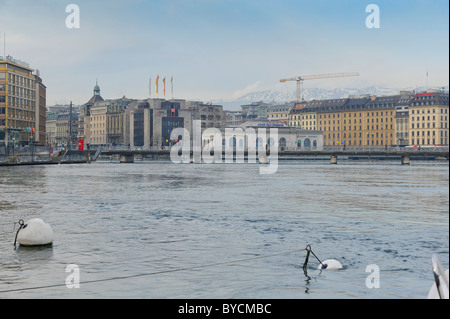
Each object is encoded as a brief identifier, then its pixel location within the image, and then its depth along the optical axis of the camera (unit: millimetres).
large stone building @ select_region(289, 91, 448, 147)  197625
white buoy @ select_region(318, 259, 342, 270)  19469
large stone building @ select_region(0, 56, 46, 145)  137250
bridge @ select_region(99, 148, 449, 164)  140712
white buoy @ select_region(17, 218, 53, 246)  22781
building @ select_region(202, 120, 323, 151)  194625
